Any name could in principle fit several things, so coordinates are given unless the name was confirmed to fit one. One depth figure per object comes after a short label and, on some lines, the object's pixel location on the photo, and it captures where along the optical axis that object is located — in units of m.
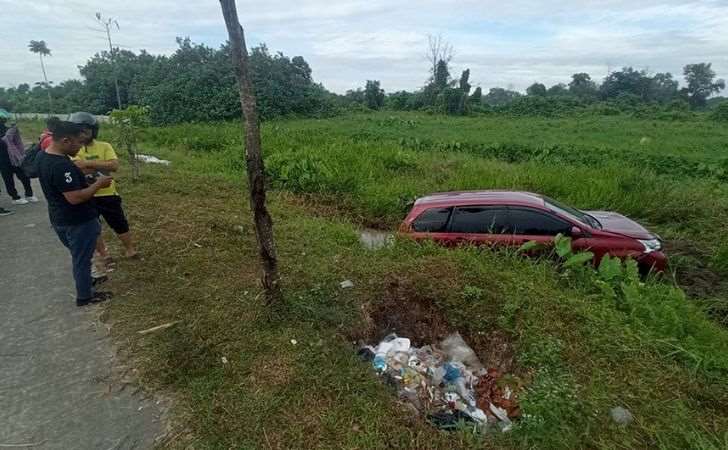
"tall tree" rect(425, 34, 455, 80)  45.96
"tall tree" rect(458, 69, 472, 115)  36.50
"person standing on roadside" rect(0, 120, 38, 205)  6.84
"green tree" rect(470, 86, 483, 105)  40.45
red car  5.41
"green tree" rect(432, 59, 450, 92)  45.44
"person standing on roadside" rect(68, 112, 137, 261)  4.29
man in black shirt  3.58
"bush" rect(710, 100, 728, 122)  27.73
